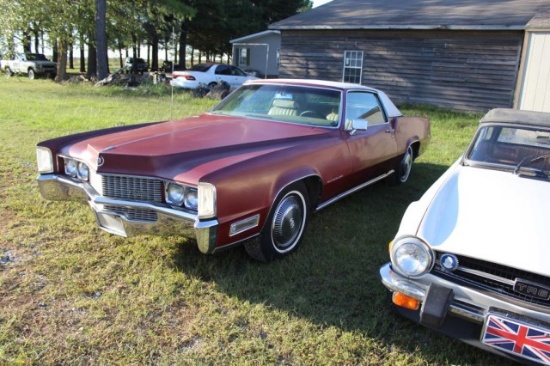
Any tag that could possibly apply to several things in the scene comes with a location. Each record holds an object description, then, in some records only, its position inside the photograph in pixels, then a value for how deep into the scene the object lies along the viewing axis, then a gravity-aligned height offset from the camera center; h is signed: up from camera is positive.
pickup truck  23.94 +0.01
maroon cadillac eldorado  2.91 -0.65
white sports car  2.18 -0.90
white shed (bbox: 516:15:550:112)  12.08 +0.80
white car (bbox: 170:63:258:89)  17.59 +0.02
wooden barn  12.80 +1.29
